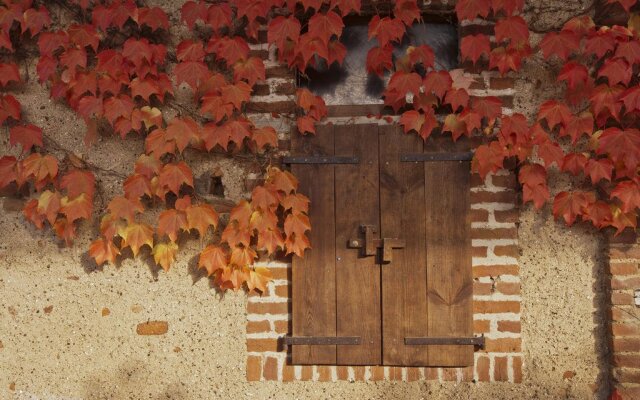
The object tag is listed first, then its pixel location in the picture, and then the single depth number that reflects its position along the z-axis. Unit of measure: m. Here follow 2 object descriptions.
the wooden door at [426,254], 2.97
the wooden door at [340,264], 3.01
